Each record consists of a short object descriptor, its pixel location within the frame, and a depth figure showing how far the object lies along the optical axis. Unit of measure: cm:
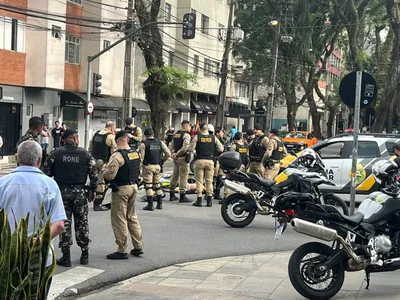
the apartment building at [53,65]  2505
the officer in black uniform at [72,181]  742
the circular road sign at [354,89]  873
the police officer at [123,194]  794
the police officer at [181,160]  1368
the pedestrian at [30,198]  439
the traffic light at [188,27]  2280
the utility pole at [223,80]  3262
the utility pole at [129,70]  2422
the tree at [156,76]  2488
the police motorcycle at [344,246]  616
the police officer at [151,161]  1226
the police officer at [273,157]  1348
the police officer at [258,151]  1413
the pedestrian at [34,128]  880
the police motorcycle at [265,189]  984
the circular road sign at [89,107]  2416
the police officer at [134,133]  1276
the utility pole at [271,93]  3444
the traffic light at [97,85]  2381
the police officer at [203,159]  1323
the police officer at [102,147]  1216
